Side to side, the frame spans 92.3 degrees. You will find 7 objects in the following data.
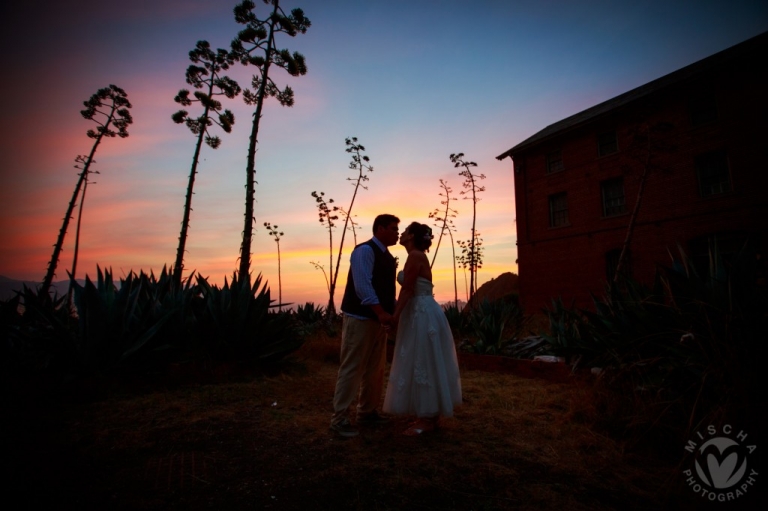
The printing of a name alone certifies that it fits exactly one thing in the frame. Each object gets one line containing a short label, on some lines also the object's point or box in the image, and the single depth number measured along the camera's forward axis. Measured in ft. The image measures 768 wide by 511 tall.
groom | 9.59
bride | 9.46
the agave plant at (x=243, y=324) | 15.47
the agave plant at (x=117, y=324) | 11.94
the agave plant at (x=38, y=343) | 11.81
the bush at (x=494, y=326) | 21.16
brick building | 41.70
